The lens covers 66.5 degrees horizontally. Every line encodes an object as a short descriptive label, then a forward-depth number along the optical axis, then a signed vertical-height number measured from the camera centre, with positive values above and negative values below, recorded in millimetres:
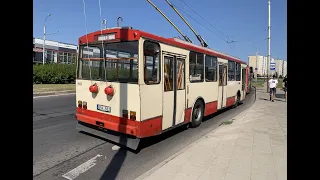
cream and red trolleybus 5434 +21
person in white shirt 15758 -34
